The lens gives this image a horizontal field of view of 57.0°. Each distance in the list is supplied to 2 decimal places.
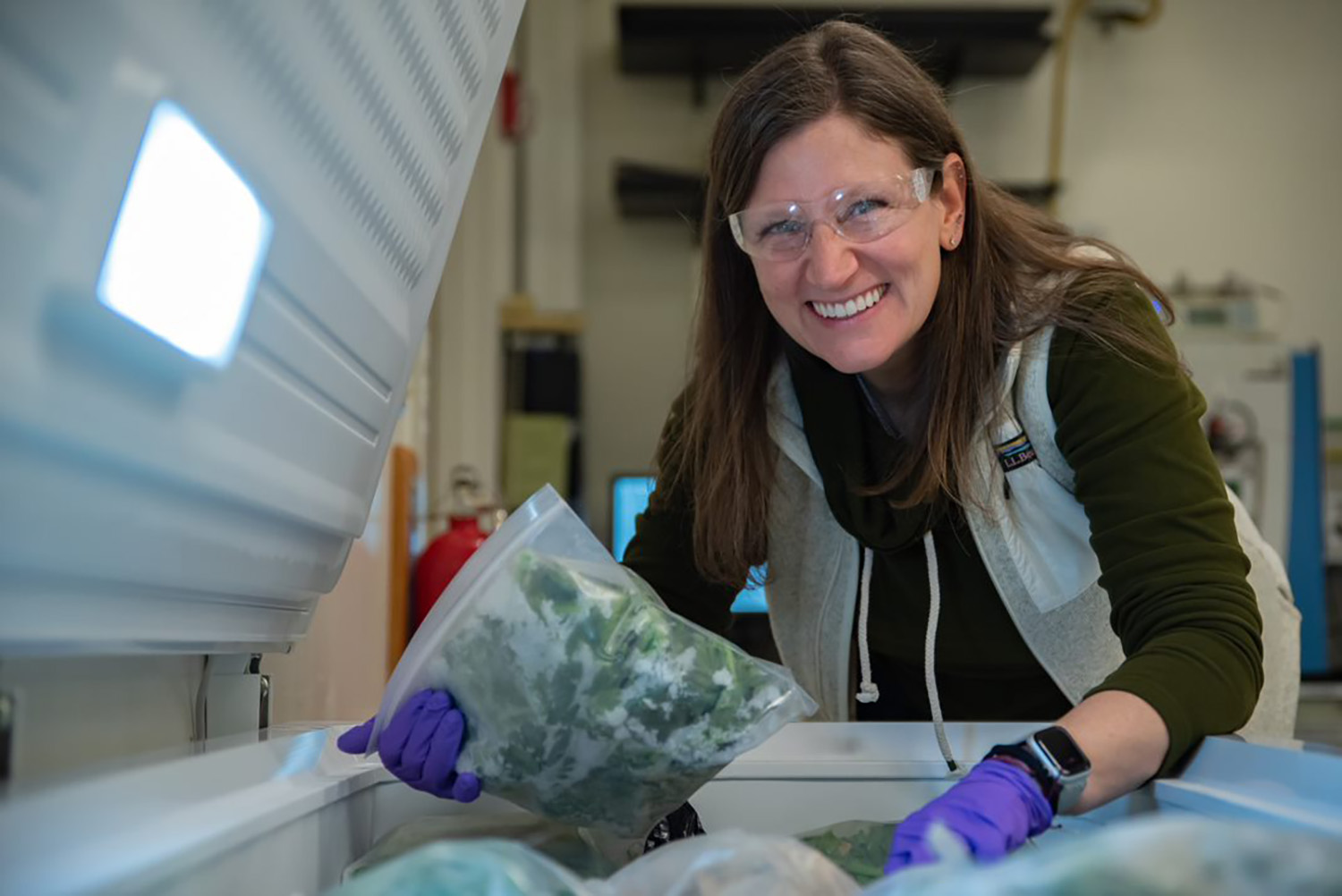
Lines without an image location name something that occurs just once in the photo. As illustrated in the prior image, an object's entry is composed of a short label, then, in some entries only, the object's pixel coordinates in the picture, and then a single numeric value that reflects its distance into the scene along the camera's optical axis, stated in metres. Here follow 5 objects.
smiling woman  1.00
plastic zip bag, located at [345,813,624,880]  0.85
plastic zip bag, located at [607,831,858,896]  0.63
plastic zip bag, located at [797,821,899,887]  0.84
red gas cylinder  2.22
